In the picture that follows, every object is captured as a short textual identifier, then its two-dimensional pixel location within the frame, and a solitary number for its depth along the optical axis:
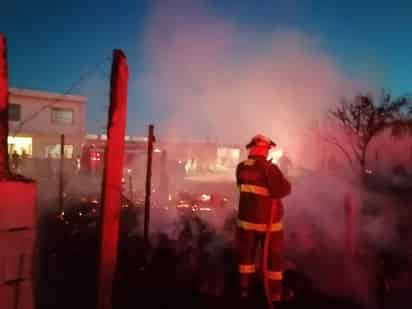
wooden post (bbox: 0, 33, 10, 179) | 3.09
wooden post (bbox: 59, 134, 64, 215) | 9.37
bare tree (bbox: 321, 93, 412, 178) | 16.75
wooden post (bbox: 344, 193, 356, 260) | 5.73
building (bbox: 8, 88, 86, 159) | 26.23
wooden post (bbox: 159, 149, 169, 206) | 12.62
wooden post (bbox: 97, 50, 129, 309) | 3.75
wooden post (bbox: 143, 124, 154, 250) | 6.54
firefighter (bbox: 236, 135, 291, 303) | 4.38
